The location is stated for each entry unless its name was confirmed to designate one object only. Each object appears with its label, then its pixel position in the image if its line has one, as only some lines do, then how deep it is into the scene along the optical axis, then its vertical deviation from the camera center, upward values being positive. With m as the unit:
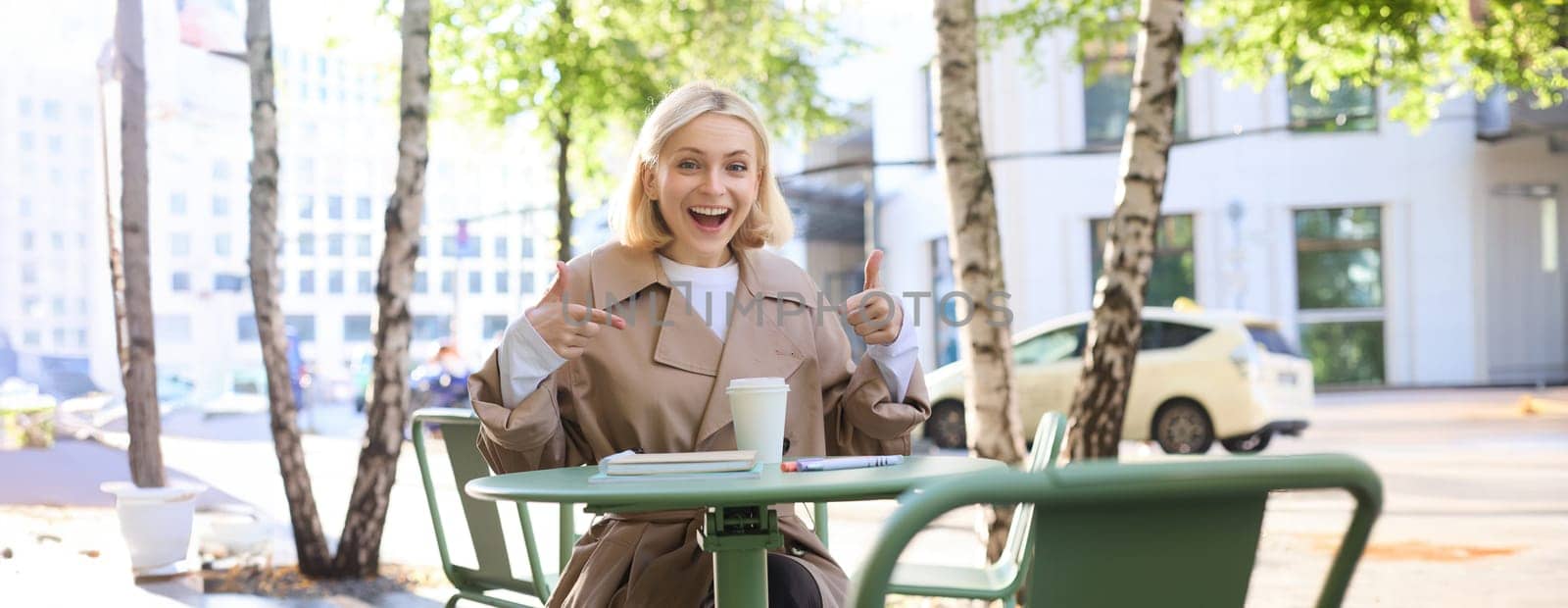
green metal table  1.88 -0.25
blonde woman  2.58 -0.09
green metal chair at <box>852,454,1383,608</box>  1.25 -0.20
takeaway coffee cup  2.43 -0.18
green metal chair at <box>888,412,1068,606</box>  3.04 -0.59
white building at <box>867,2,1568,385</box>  26.69 +1.08
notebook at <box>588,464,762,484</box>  2.11 -0.24
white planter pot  6.30 -0.86
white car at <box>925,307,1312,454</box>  12.78 -0.80
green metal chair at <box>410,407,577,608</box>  3.37 -0.51
